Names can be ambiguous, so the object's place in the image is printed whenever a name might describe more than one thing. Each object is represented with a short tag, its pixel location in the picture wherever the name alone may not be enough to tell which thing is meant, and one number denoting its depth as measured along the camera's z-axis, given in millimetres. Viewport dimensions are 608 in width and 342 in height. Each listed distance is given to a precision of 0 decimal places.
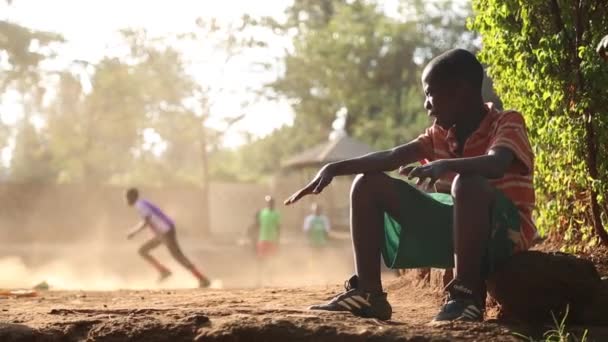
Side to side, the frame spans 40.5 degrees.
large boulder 3764
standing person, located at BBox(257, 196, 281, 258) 16656
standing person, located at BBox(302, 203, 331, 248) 18531
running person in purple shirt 12969
